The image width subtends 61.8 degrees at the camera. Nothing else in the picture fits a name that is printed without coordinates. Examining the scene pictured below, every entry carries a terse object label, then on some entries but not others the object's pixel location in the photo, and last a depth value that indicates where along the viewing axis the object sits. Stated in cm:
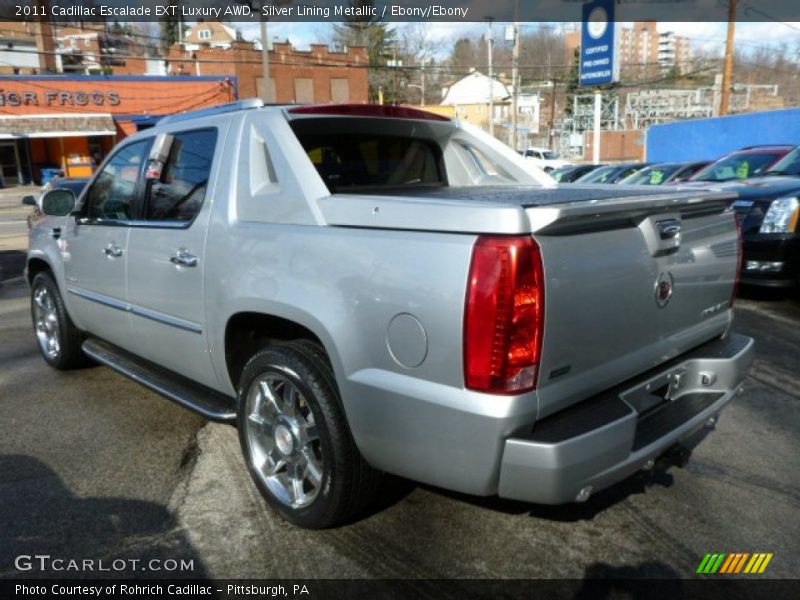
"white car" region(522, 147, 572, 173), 3982
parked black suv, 679
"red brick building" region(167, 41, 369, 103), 4928
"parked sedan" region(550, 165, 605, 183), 2472
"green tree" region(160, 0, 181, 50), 6101
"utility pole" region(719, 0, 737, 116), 2828
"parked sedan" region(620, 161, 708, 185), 1474
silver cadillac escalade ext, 224
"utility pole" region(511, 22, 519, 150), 3844
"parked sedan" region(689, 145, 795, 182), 978
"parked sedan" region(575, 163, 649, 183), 1941
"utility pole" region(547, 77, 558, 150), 5964
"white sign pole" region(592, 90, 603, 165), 3289
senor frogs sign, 3528
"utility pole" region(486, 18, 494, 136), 4253
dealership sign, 2838
